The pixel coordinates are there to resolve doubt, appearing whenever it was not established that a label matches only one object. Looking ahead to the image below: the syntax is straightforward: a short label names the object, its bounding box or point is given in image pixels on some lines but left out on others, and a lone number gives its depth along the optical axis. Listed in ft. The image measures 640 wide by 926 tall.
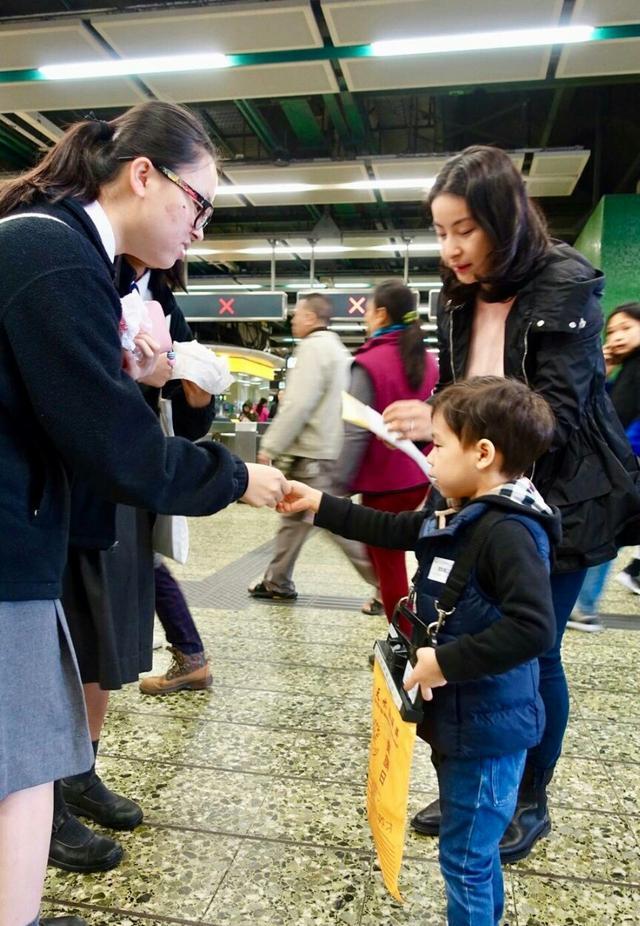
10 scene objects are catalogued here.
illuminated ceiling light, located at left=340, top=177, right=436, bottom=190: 26.12
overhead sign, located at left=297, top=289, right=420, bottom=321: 32.35
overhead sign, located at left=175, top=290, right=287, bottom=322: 35.19
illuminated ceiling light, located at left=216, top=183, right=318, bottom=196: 27.58
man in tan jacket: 11.61
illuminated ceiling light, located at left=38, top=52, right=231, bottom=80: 17.99
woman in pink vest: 9.28
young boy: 3.61
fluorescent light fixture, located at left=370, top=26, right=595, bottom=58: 16.28
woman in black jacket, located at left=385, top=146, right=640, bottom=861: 4.52
